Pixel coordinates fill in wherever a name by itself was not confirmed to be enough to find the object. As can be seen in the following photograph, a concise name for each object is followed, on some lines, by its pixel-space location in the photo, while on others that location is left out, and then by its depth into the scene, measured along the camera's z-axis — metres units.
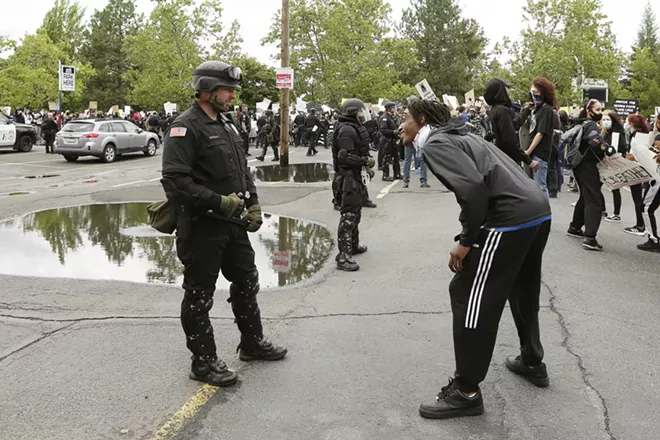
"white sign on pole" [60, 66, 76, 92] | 28.08
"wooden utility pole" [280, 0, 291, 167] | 18.03
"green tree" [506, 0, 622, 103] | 36.59
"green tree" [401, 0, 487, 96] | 62.94
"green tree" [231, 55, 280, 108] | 53.53
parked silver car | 19.91
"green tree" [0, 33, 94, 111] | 42.53
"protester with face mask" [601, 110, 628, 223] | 9.42
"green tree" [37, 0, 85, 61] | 64.94
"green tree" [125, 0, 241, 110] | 40.22
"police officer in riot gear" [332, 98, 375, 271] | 6.84
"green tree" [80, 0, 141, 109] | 66.69
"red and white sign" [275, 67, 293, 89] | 17.55
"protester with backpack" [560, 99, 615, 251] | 7.39
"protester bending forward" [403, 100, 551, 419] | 3.22
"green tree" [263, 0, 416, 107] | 36.41
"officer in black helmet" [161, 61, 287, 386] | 3.62
